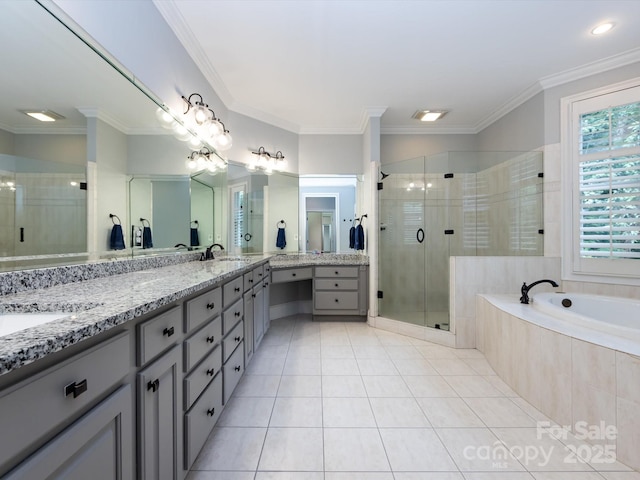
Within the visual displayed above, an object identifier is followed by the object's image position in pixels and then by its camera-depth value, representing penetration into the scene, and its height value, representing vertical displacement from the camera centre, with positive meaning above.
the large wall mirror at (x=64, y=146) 0.97 +0.40
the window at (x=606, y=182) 2.24 +0.46
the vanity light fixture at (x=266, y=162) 3.42 +0.96
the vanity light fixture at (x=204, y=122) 2.21 +0.97
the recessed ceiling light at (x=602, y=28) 2.00 +1.51
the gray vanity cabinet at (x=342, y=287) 3.46 -0.59
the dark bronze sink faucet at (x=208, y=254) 2.49 -0.13
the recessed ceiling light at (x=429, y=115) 3.37 +1.51
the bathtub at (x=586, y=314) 1.50 -0.54
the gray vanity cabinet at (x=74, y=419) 0.48 -0.36
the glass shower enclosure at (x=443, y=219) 2.87 +0.21
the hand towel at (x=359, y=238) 3.60 +0.01
